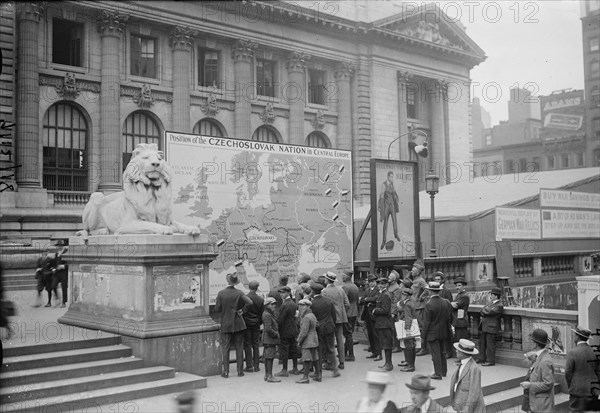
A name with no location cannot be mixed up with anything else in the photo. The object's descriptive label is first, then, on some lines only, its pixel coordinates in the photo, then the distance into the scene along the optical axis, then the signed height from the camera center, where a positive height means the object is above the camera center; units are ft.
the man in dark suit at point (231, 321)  38.99 -5.39
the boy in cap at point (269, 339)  38.14 -6.43
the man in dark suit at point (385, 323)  41.42 -6.09
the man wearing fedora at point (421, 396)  21.72 -5.66
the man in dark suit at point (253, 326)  40.37 -5.87
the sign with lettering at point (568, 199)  88.22 +4.25
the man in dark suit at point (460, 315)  45.50 -6.13
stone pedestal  37.04 -3.81
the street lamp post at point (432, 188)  71.05 +4.75
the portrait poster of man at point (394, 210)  57.57 +1.97
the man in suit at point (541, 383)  29.45 -7.16
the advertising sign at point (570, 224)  87.75 +0.64
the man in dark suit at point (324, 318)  39.45 -5.29
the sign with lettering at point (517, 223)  80.89 +0.79
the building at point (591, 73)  223.51 +56.33
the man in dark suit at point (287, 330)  39.73 -6.09
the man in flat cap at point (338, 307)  42.34 -5.01
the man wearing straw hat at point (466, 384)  26.45 -6.48
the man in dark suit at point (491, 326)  44.57 -6.75
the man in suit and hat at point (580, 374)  30.71 -7.07
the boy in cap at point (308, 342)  37.99 -6.51
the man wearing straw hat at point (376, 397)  20.61 -5.43
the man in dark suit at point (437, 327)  39.18 -5.96
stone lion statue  39.78 +2.43
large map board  48.37 +2.46
